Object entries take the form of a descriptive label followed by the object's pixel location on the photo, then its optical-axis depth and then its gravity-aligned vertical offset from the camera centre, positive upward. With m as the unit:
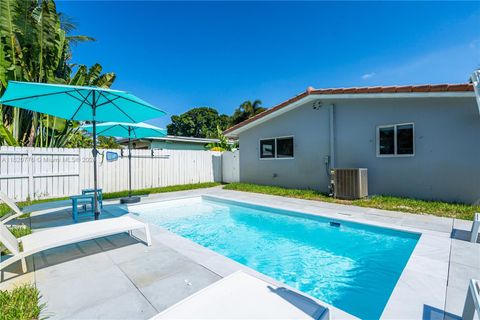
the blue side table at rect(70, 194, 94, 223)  6.02 -1.15
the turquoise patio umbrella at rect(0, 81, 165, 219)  4.32 +1.40
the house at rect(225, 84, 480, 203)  7.33 +0.84
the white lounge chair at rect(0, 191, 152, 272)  3.11 -1.19
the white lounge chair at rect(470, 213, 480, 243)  4.21 -1.34
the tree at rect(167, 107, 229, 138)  48.34 +8.51
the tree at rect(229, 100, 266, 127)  31.92 +7.39
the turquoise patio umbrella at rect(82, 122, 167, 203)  8.33 +1.28
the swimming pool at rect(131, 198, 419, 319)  3.52 -1.97
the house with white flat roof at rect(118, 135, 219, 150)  19.73 +1.81
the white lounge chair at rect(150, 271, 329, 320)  1.90 -1.29
